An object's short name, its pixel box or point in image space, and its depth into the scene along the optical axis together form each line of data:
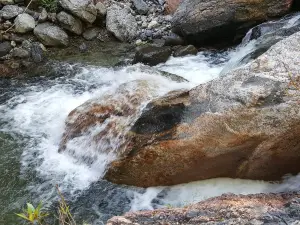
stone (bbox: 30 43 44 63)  8.26
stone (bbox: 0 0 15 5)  8.70
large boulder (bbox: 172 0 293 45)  7.91
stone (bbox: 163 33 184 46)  8.53
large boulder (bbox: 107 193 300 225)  2.70
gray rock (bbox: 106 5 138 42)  8.91
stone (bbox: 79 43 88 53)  8.64
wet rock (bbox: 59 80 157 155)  5.13
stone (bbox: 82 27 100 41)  8.90
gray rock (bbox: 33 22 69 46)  8.52
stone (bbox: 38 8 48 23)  8.61
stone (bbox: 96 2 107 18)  9.04
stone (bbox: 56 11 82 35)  8.63
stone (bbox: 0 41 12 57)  8.17
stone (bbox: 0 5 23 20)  8.55
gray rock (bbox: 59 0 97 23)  8.64
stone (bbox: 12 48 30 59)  8.20
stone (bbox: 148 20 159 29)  9.21
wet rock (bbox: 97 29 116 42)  8.95
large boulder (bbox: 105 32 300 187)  4.16
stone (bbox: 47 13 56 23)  8.70
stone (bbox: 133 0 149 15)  9.57
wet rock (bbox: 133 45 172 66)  7.79
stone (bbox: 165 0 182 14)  9.49
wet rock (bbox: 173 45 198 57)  8.12
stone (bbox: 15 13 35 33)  8.48
